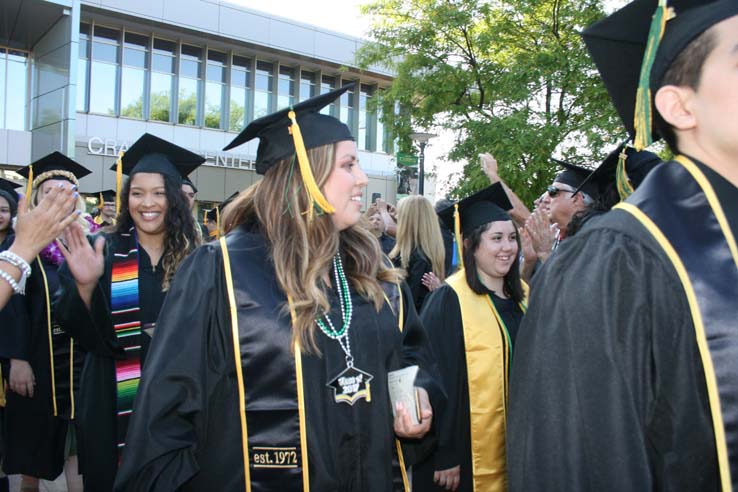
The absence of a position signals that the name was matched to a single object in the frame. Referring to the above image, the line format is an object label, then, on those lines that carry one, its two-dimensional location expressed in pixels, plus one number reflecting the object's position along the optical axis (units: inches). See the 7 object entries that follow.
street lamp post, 553.9
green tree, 475.2
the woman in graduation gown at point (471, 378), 150.7
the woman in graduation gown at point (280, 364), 81.1
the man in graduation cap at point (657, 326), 48.7
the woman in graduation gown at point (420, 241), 248.7
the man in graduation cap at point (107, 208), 346.3
